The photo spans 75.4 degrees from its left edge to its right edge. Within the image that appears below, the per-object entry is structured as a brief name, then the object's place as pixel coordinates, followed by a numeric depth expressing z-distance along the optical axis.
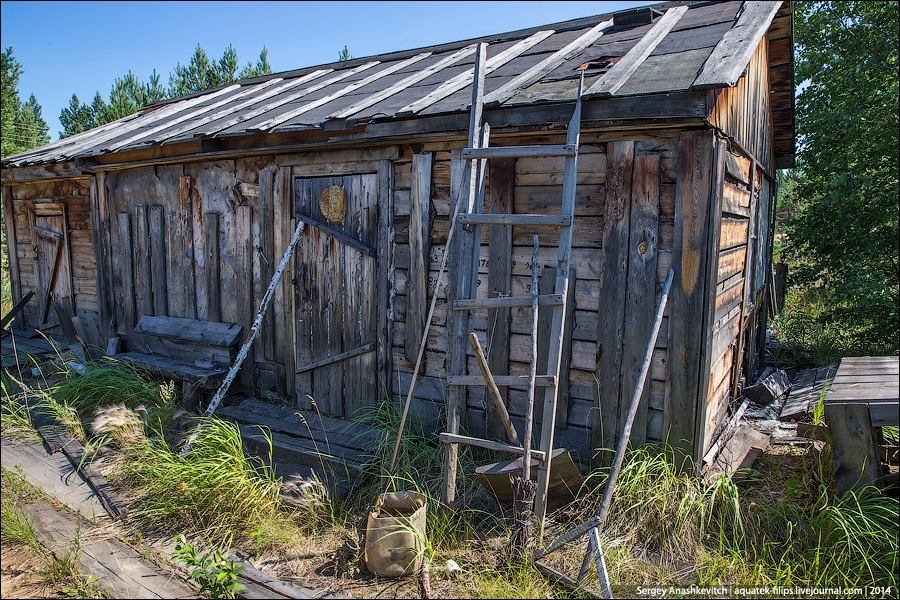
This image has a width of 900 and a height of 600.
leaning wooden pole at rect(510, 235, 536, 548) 3.30
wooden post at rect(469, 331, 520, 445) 3.34
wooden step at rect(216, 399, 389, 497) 4.38
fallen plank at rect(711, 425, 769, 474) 4.43
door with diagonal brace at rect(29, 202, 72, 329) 8.39
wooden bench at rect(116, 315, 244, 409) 5.90
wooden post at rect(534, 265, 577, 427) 4.27
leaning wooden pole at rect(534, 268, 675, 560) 3.22
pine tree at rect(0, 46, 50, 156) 12.27
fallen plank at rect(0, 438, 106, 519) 4.13
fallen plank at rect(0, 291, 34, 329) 8.10
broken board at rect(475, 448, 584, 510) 3.55
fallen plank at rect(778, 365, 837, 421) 5.48
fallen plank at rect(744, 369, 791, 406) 6.26
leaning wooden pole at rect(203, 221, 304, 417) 5.45
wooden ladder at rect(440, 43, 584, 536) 3.46
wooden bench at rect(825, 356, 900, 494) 3.38
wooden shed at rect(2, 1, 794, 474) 3.93
